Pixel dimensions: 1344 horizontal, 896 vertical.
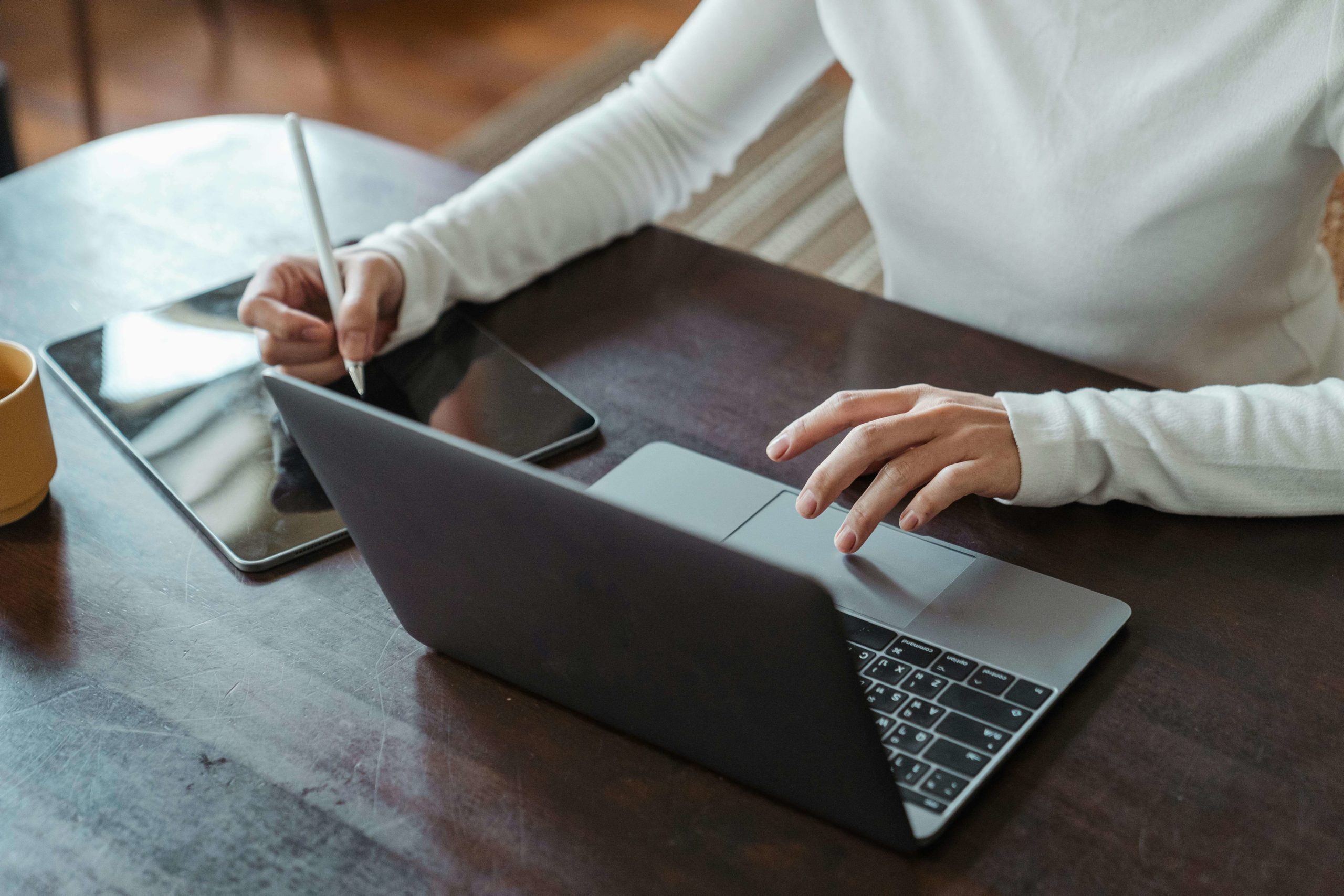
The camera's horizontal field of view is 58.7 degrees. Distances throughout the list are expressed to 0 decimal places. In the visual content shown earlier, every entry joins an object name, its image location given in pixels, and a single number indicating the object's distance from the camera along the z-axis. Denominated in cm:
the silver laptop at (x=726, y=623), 46
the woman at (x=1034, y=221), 71
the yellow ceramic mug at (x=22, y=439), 70
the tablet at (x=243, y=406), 74
